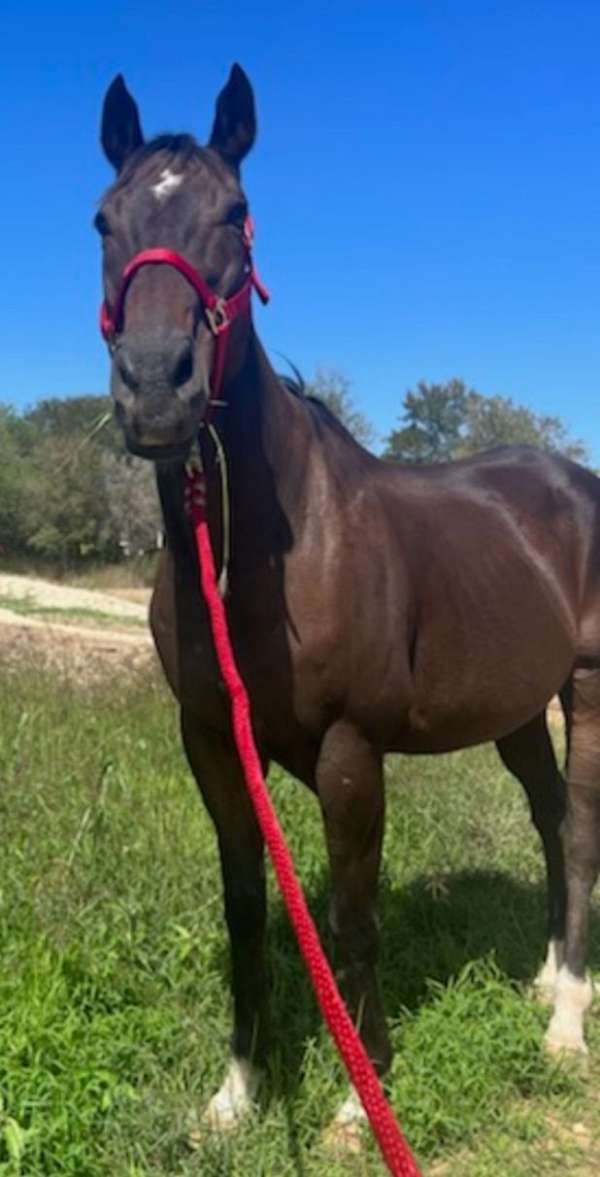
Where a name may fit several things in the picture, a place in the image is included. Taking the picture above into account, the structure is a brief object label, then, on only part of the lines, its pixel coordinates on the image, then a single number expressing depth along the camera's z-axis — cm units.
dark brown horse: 217
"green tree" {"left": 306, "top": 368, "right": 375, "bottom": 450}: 3953
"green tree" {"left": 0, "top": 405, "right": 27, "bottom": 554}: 3253
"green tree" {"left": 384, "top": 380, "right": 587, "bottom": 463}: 4316
